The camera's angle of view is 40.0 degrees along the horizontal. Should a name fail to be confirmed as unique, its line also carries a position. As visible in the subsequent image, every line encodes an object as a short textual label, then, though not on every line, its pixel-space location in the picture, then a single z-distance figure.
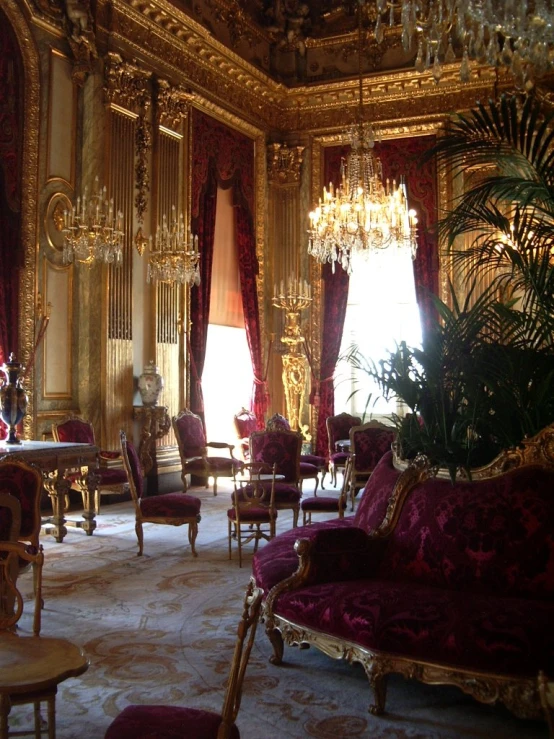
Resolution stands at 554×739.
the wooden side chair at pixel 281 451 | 6.61
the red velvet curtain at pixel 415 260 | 10.24
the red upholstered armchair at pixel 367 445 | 7.26
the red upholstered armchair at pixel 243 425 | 9.88
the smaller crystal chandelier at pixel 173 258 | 7.83
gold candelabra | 10.37
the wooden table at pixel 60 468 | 5.43
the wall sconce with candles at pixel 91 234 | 6.73
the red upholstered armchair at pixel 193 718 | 1.75
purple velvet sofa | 2.71
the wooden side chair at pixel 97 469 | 6.57
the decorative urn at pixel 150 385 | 8.05
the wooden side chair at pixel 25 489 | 3.75
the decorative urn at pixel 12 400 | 5.68
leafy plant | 3.50
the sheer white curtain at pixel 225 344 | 10.05
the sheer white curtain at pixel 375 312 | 10.63
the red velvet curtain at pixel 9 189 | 6.75
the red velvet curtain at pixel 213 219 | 9.26
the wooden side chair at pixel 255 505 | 5.22
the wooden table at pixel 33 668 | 1.90
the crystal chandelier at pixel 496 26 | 4.22
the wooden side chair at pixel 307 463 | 7.65
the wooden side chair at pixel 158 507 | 5.36
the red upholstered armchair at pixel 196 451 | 7.83
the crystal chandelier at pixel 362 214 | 7.71
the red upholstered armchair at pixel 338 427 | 9.06
